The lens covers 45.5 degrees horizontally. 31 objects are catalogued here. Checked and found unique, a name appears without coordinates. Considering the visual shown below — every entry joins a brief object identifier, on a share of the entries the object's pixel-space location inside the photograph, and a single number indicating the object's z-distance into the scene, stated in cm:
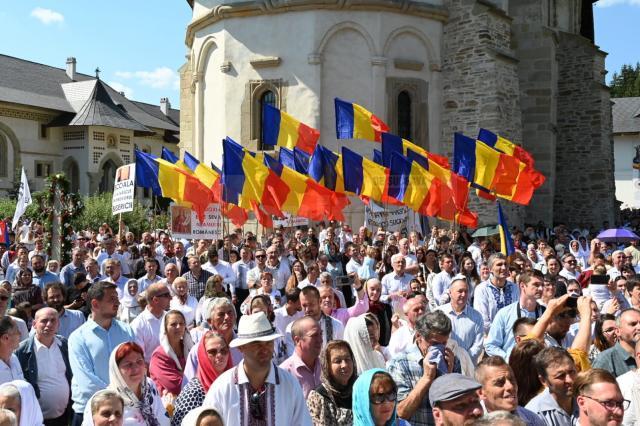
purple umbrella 1811
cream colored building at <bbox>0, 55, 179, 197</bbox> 4669
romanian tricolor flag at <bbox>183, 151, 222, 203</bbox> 1631
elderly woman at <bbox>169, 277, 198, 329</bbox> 882
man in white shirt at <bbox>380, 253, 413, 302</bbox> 1116
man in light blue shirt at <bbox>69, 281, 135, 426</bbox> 597
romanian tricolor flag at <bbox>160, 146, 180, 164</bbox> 1849
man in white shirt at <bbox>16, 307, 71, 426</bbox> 637
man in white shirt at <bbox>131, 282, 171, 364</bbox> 726
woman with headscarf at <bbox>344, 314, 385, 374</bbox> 566
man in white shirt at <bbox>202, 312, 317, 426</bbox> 458
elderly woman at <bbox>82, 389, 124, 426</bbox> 434
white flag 1727
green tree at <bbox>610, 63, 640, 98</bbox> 7844
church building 2423
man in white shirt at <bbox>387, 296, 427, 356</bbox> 673
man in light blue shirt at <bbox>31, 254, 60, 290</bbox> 1062
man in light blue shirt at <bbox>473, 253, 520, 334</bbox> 899
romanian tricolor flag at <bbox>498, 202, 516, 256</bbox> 1279
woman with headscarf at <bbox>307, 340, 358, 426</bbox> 481
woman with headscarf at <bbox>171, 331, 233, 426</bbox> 509
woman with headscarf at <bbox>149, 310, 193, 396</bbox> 611
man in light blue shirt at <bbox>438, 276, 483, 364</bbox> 746
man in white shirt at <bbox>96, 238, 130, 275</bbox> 1423
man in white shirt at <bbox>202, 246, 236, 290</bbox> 1232
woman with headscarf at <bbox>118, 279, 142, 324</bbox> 979
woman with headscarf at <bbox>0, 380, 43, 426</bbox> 464
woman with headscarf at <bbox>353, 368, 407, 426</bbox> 439
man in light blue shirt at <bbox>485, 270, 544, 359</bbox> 700
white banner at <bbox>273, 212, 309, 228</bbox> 1876
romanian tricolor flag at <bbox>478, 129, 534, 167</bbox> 1745
